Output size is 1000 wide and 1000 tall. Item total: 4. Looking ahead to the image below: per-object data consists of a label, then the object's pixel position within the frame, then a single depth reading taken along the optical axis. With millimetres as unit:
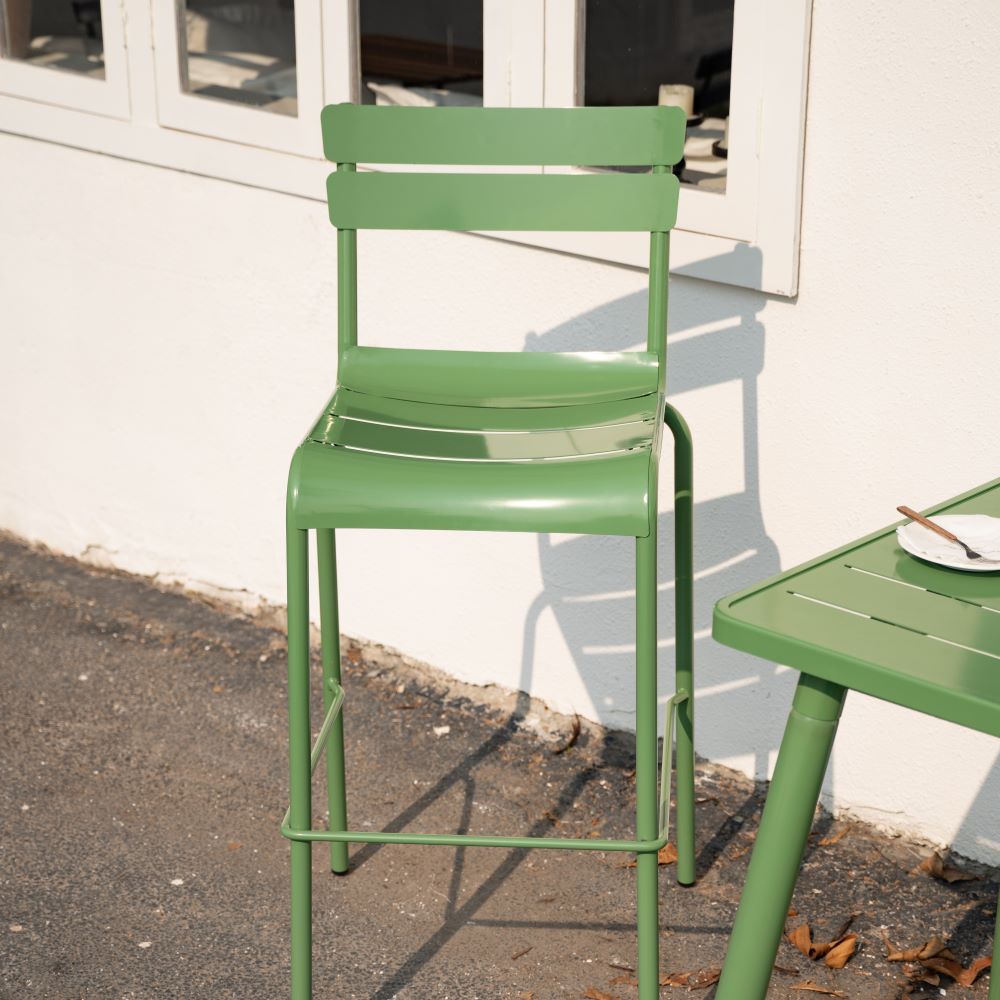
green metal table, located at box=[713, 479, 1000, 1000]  1375
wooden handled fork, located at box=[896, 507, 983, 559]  1612
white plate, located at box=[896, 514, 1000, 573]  1589
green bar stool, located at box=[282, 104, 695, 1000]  1906
